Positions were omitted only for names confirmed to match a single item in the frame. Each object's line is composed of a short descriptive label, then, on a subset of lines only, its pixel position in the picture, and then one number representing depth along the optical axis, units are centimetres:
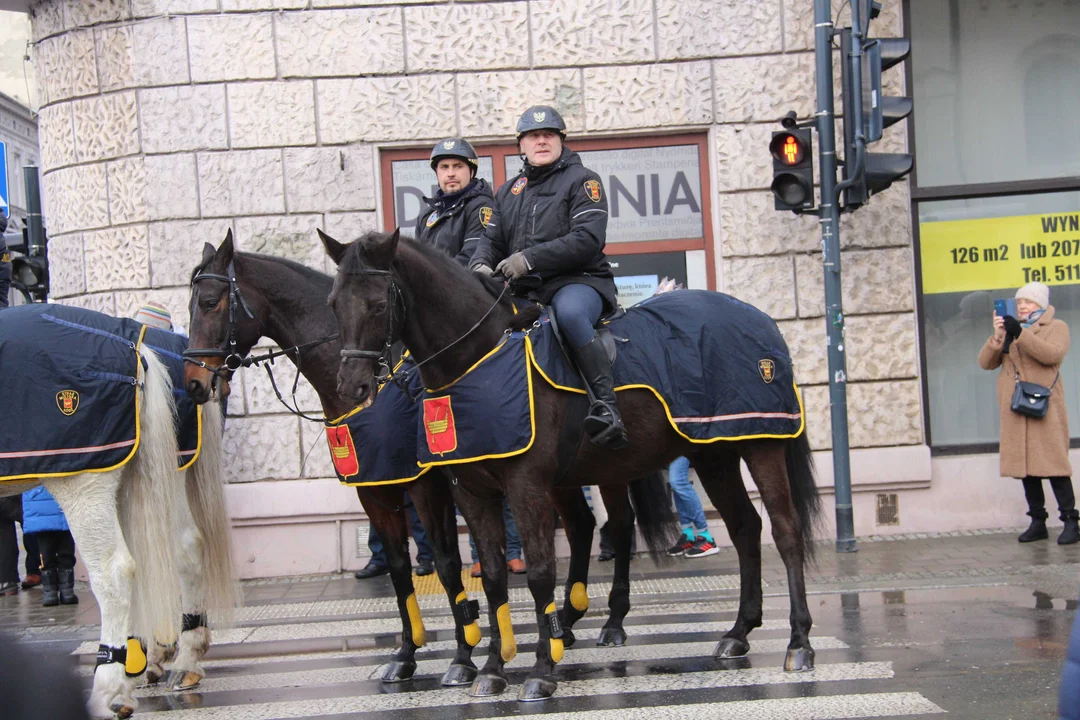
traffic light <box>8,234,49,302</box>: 1234
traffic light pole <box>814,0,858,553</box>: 949
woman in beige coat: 958
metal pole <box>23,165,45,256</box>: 1250
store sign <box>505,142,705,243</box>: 1052
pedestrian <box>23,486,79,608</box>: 946
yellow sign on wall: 1073
